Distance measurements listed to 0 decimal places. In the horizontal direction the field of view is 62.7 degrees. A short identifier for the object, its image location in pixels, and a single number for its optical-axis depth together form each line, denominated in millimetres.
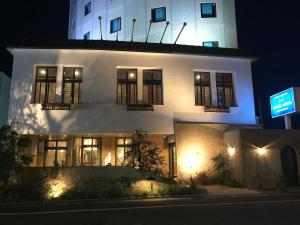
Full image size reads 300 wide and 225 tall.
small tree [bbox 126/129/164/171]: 14143
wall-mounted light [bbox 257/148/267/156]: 14286
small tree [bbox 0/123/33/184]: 11979
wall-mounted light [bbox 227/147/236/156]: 14935
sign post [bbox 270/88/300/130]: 15932
